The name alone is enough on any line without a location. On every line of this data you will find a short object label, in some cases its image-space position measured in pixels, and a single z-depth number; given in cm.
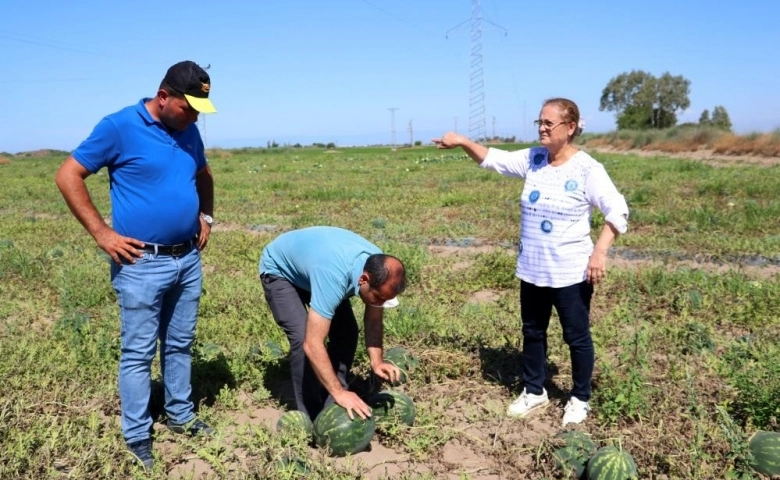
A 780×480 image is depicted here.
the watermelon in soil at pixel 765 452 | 305
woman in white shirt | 350
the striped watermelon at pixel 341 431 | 334
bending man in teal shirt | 312
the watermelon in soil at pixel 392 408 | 371
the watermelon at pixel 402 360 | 444
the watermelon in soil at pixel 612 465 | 302
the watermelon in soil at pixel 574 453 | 326
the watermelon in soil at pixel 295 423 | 357
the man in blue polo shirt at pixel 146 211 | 314
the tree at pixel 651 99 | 7012
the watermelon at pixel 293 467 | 306
